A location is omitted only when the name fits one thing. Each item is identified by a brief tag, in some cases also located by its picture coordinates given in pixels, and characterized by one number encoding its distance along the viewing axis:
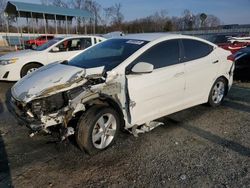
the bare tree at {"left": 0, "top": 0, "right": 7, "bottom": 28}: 36.58
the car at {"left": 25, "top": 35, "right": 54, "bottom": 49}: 20.49
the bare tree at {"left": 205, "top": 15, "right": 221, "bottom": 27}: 57.95
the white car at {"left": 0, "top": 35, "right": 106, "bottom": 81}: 6.07
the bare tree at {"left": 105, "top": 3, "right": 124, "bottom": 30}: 46.09
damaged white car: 2.60
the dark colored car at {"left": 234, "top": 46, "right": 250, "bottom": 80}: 6.30
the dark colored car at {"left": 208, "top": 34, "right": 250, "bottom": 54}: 9.78
